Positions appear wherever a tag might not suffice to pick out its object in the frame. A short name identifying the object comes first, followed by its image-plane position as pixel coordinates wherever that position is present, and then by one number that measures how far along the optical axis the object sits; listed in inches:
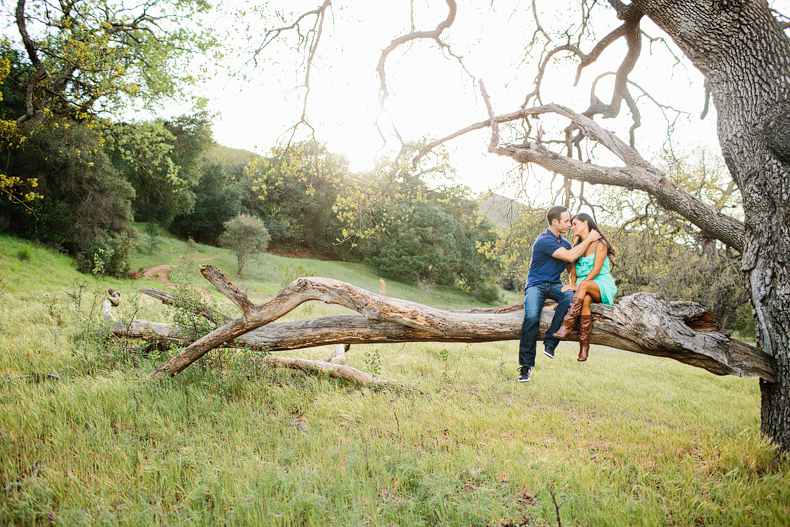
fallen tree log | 166.4
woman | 167.9
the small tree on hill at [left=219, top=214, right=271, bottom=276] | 1074.7
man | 175.8
